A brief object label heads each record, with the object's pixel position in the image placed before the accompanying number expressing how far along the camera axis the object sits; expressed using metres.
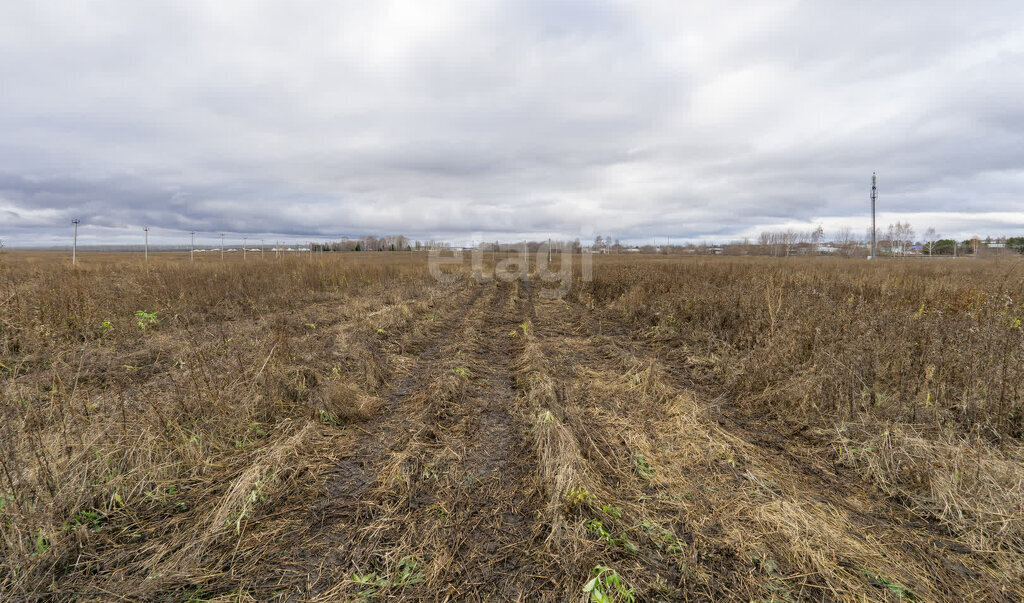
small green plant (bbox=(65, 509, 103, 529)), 2.34
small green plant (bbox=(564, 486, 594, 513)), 2.64
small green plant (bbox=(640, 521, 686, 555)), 2.33
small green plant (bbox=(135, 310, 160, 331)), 7.22
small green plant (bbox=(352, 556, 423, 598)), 2.06
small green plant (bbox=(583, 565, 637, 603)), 1.93
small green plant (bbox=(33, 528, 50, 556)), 2.12
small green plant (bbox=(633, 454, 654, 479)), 3.17
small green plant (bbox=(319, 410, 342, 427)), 4.04
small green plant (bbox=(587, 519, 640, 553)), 2.33
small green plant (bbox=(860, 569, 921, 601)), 2.05
